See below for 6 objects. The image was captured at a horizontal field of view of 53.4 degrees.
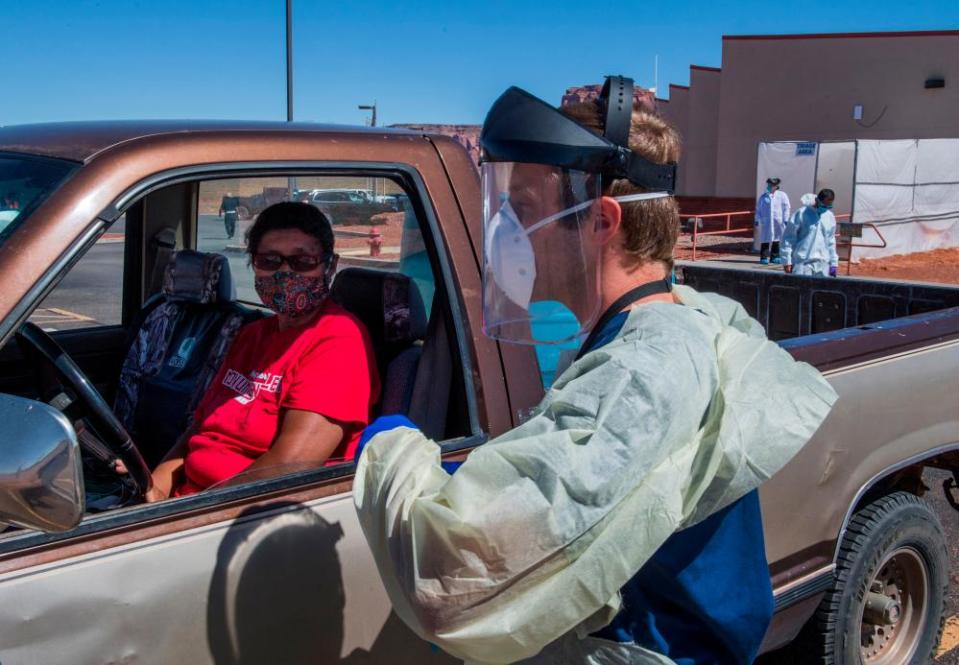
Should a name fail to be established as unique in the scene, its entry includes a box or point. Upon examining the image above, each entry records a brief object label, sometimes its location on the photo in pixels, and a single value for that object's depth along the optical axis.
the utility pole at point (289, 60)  8.80
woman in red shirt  2.40
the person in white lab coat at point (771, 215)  20.89
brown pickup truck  1.62
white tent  21.72
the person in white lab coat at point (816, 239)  14.07
